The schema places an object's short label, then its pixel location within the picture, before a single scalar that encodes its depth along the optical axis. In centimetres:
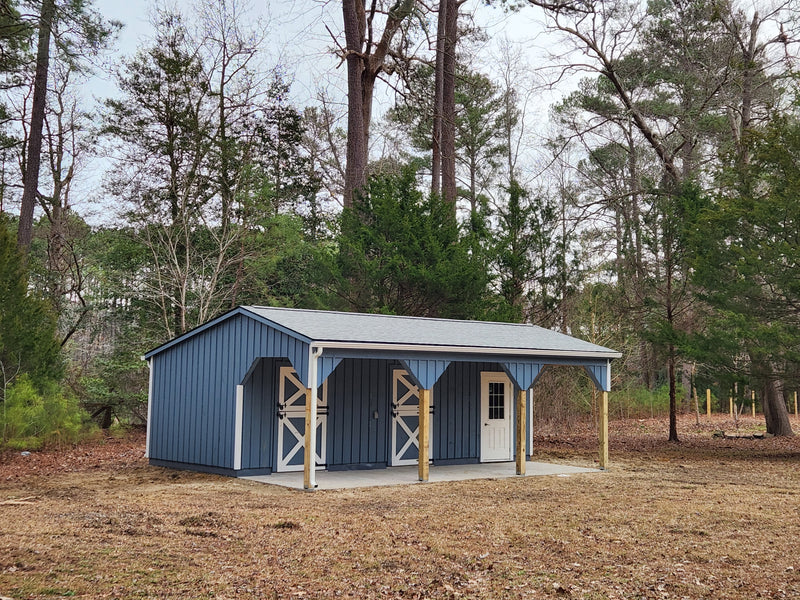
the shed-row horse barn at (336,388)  1175
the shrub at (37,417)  1483
